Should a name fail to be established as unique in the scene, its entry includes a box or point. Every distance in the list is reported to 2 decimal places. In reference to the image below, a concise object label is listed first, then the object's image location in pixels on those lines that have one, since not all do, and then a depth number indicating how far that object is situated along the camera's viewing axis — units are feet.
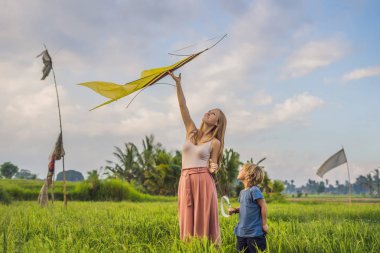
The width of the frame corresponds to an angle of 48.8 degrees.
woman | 14.14
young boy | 12.99
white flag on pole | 58.59
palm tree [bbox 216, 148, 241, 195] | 97.35
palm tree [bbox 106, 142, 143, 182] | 129.49
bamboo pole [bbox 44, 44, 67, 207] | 34.35
